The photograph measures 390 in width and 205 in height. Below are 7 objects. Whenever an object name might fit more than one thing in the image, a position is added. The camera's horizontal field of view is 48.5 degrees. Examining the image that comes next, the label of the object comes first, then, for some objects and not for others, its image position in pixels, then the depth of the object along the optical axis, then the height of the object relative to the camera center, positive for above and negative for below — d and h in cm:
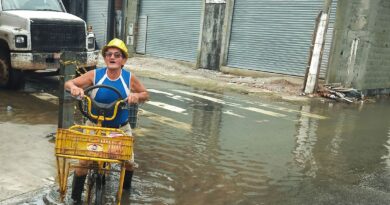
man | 421 -69
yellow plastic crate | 366 -111
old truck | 1009 -75
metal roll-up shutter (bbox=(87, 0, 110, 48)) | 2466 -28
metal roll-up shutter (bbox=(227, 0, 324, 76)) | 1566 -17
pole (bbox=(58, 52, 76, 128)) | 690 -144
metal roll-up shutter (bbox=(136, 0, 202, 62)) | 2008 -35
